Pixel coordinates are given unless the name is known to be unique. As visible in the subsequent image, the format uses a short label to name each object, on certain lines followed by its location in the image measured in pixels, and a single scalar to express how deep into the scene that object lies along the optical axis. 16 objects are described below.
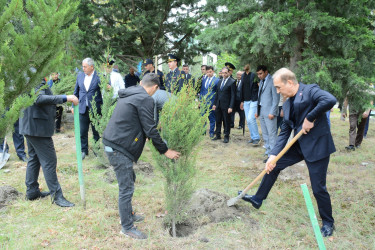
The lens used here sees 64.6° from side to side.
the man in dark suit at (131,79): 10.03
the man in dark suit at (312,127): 3.27
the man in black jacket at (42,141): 3.86
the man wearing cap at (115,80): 6.37
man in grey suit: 6.30
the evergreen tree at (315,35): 5.11
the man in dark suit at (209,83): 8.66
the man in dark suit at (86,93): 6.29
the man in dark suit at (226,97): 8.24
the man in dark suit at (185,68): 9.43
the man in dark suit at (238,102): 8.99
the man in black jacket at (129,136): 3.16
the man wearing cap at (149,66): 7.39
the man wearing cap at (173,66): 6.83
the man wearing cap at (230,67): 8.14
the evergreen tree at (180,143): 3.31
